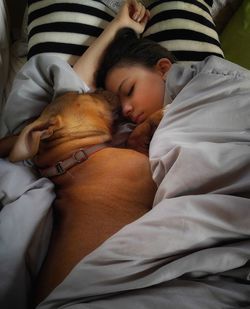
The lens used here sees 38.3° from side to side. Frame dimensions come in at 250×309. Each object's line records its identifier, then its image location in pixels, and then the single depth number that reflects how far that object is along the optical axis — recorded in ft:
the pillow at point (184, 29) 4.00
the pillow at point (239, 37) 4.47
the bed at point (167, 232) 1.83
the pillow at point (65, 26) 3.92
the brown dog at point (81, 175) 2.31
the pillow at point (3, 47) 3.98
